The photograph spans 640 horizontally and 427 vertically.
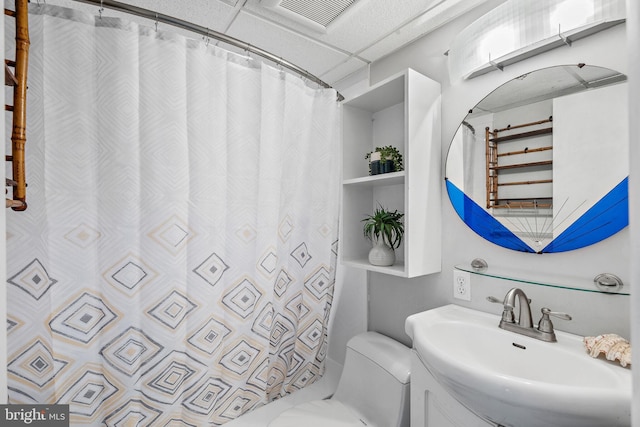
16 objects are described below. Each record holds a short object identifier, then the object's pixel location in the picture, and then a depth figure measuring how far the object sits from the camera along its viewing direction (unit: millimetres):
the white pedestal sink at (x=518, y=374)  642
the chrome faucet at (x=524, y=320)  944
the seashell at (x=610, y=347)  772
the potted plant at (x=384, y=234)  1461
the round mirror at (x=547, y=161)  938
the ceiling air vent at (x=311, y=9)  1245
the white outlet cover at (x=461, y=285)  1272
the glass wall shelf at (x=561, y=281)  831
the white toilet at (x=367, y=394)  1313
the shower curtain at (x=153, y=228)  1053
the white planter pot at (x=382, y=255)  1455
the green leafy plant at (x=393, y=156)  1469
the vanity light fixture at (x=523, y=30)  922
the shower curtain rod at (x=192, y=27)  1120
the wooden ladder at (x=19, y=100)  899
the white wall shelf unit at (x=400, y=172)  1290
